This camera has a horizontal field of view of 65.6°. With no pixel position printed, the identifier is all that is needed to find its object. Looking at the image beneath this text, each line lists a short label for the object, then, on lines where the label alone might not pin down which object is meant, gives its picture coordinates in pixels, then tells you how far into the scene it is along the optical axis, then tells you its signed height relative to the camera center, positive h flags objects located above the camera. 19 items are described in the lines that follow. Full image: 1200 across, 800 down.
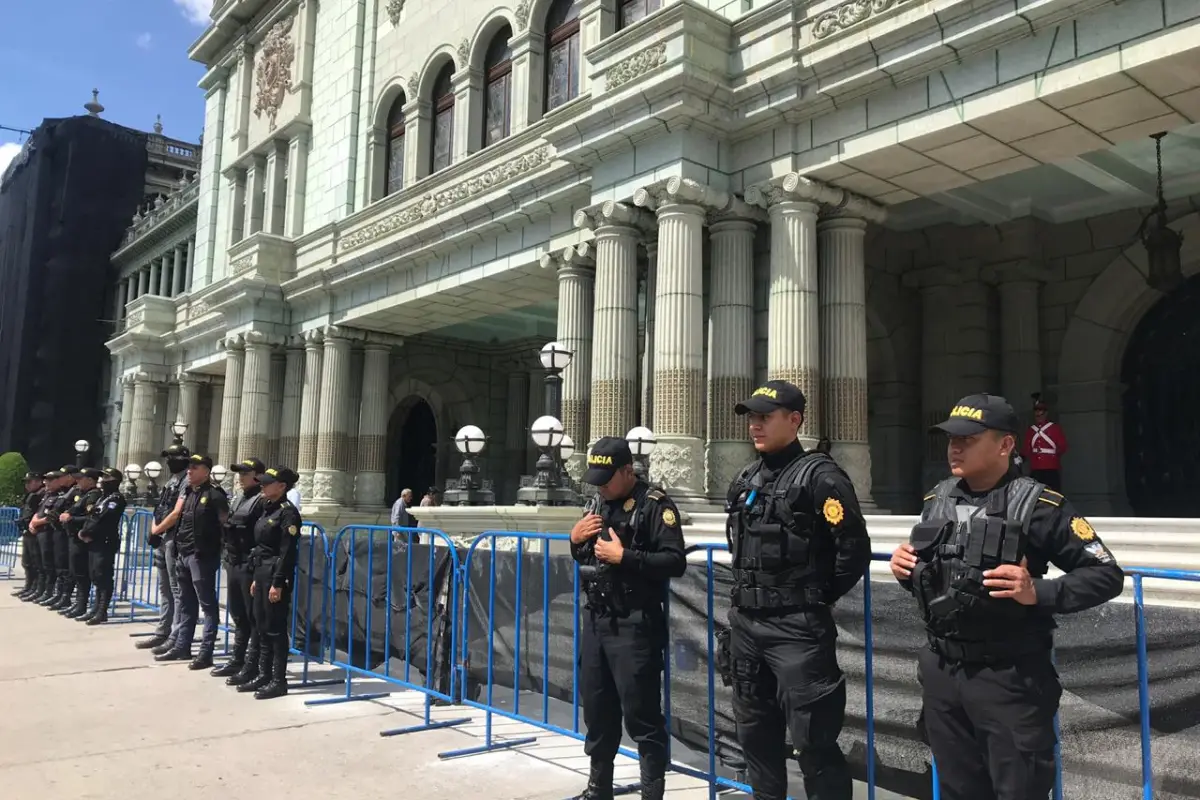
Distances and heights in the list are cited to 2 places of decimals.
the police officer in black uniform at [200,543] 8.67 -0.45
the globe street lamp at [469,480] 13.27 +0.30
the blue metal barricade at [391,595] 7.00 -0.80
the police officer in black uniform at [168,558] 9.40 -0.67
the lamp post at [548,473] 12.09 +0.38
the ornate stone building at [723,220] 10.66 +4.30
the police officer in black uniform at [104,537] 11.27 -0.54
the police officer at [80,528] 12.08 -0.48
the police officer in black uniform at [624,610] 4.48 -0.52
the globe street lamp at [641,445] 11.40 +0.72
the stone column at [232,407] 23.92 +2.26
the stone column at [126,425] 31.12 +2.29
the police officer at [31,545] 14.30 -0.84
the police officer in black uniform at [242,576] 7.71 -0.67
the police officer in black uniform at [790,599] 3.74 -0.38
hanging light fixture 11.87 +3.33
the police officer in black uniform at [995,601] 2.98 -0.29
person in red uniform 12.75 +0.91
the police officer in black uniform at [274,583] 7.38 -0.68
